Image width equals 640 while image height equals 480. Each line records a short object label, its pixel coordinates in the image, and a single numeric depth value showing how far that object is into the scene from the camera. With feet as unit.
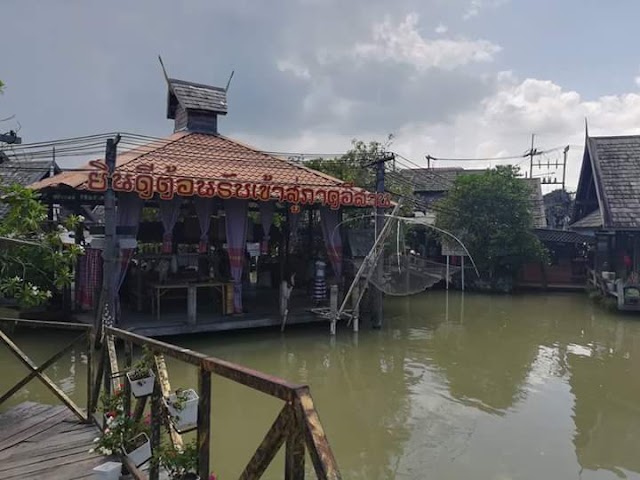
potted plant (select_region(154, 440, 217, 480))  8.34
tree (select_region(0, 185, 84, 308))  15.05
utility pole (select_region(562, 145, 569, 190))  116.73
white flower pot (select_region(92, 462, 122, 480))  10.13
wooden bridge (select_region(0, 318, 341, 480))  5.79
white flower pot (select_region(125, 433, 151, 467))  10.06
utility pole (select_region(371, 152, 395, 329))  36.58
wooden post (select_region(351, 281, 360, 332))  35.01
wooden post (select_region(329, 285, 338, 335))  33.58
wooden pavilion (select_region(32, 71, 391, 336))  29.73
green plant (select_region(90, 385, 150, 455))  10.86
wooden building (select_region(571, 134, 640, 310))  45.16
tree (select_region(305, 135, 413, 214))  55.88
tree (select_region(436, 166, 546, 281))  54.44
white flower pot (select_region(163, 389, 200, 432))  8.71
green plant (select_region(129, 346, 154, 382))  9.89
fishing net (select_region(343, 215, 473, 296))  34.58
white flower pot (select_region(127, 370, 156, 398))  9.97
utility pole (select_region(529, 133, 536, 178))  116.78
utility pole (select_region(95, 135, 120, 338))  27.20
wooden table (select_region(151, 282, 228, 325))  30.78
